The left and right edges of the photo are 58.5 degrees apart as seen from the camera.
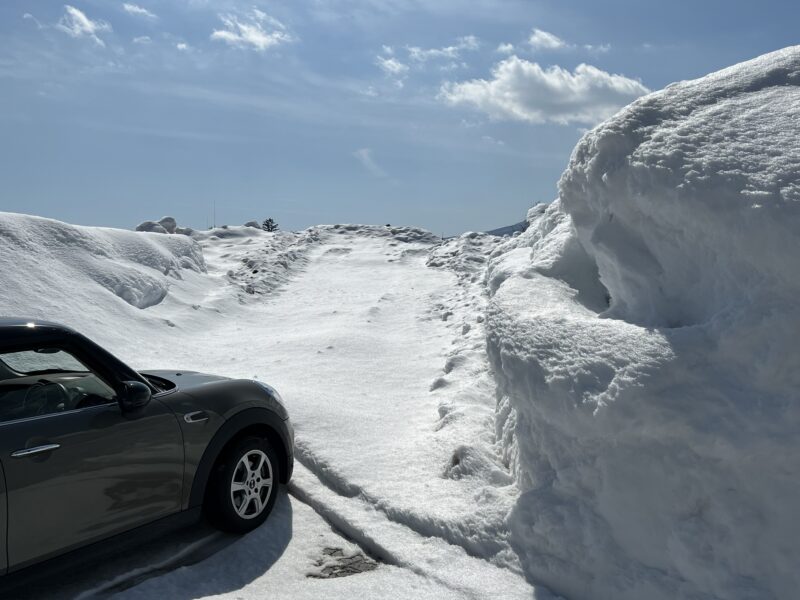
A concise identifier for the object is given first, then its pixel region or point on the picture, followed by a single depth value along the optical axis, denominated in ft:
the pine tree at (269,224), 151.70
